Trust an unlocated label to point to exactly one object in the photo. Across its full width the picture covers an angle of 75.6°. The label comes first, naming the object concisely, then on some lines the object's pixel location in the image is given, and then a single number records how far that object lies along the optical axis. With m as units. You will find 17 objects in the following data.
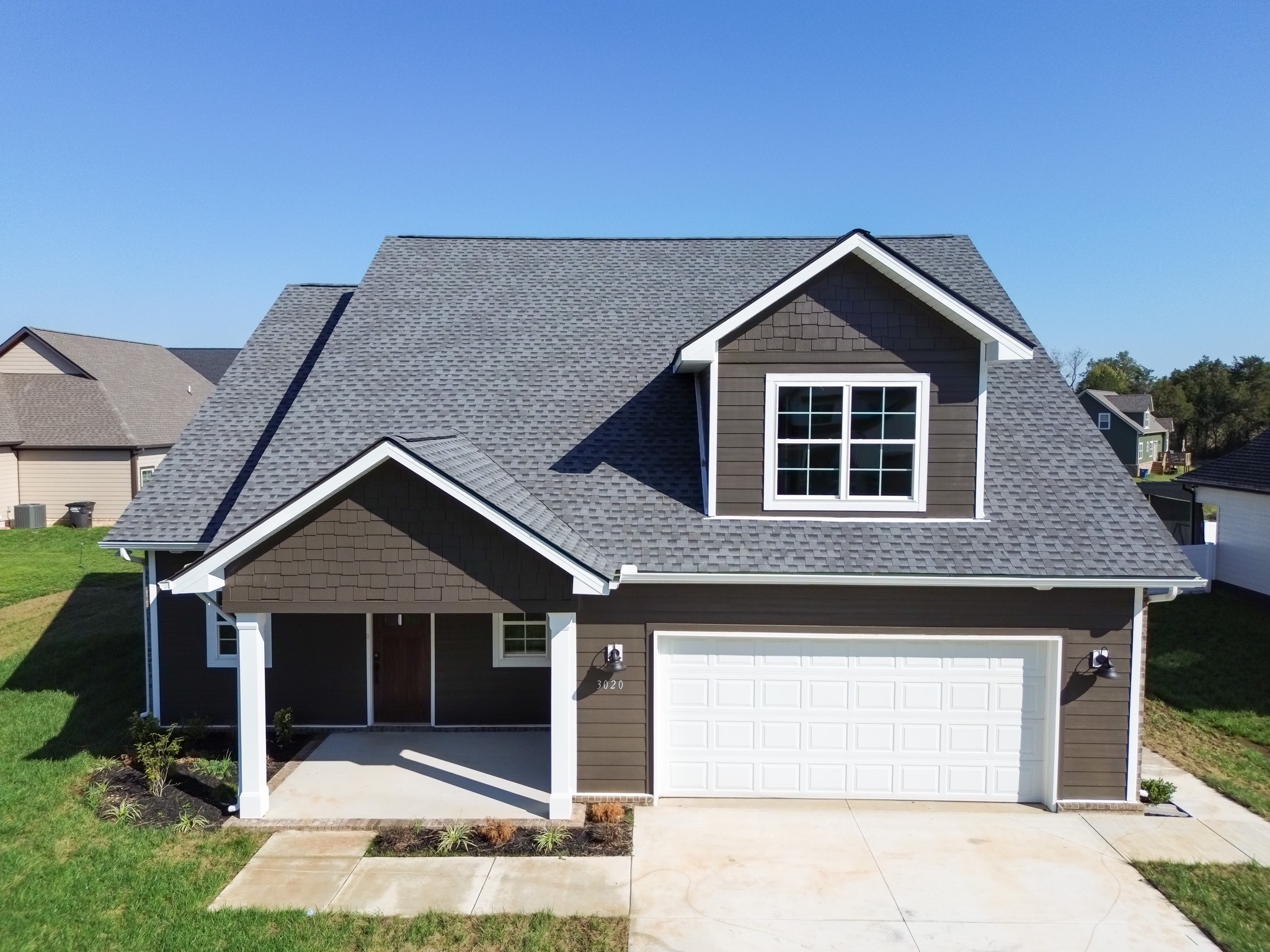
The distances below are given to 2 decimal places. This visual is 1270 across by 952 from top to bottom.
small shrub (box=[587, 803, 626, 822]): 9.63
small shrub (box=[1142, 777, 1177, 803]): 10.18
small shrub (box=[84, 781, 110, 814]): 9.91
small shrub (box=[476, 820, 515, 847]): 9.05
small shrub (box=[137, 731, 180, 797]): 10.42
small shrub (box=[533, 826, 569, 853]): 8.98
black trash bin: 28.80
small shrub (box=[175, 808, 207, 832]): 9.39
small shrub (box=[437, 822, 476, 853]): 9.00
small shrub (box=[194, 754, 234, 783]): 10.83
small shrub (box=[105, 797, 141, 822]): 9.59
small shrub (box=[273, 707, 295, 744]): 11.82
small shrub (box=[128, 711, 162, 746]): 11.30
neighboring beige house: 29.58
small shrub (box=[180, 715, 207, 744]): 11.74
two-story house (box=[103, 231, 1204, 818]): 9.50
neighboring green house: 57.19
